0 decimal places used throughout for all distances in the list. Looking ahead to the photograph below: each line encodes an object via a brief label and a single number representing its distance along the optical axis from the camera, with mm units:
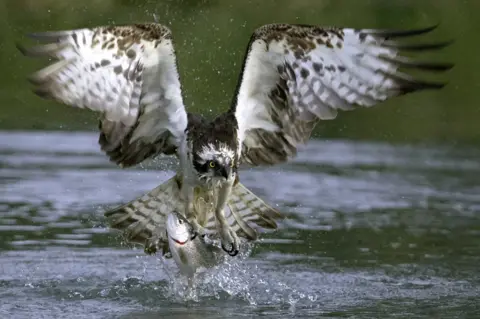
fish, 16266
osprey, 15805
